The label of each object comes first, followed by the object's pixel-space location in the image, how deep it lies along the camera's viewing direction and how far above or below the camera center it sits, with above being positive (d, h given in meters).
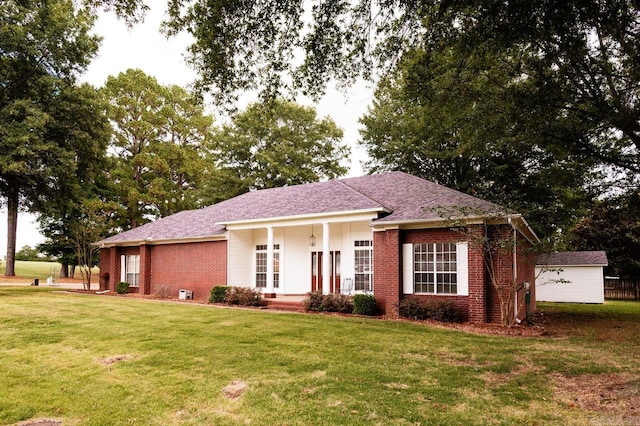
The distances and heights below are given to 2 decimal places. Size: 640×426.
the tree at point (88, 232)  24.77 +0.80
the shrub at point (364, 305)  14.36 -2.03
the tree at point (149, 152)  37.88 +8.65
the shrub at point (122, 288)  23.08 -2.29
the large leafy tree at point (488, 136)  10.91 +3.89
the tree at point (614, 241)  28.17 +0.17
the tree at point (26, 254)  60.94 -1.17
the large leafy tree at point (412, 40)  7.11 +3.93
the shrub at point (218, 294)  18.23 -2.09
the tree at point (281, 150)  37.06 +8.49
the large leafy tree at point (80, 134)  23.20 +6.27
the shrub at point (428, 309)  13.13 -2.04
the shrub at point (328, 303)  14.97 -2.08
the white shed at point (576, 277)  25.42 -2.05
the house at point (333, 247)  13.52 -0.10
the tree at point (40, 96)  20.52 +7.77
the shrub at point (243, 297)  17.02 -2.09
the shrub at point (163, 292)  20.96 -2.31
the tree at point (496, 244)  12.41 +0.00
